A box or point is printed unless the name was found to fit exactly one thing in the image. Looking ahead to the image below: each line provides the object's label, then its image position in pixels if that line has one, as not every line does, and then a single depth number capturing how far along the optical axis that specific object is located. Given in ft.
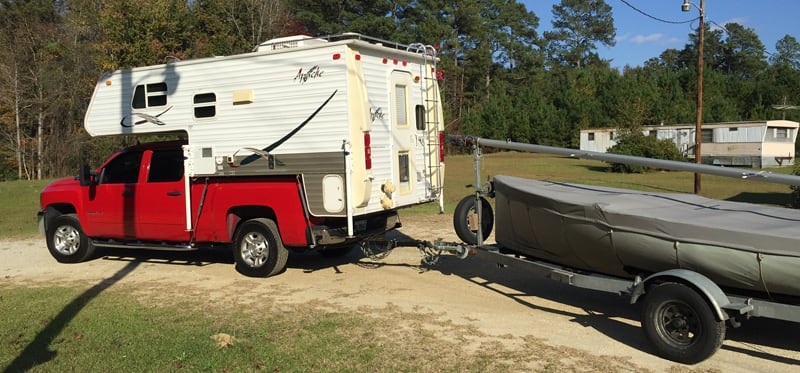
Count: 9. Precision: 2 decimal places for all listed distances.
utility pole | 70.85
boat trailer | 16.08
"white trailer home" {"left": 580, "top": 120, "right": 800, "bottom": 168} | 115.44
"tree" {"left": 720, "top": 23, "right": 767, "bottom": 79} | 269.64
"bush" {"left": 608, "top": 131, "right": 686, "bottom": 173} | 111.14
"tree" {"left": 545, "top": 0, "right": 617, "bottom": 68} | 275.39
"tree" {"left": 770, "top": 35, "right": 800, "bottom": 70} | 316.60
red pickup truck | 27.53
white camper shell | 26.20
